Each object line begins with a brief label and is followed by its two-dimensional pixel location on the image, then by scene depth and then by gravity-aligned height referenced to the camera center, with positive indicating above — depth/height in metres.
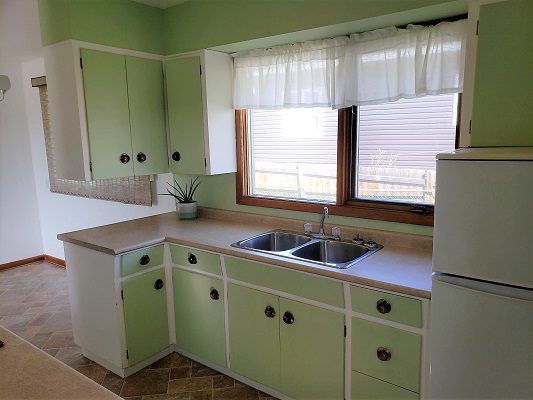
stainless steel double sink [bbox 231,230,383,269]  2.30 -0.65
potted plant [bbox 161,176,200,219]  3.12 -0.45
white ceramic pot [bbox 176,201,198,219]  3.11 -0.52
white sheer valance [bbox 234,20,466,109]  2.03 +0.43
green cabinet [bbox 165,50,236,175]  2.77 +0.23
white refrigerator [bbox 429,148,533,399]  1.30 -0.48
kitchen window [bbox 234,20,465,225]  2.14 +0.13
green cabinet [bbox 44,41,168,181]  2.56 +0.24
